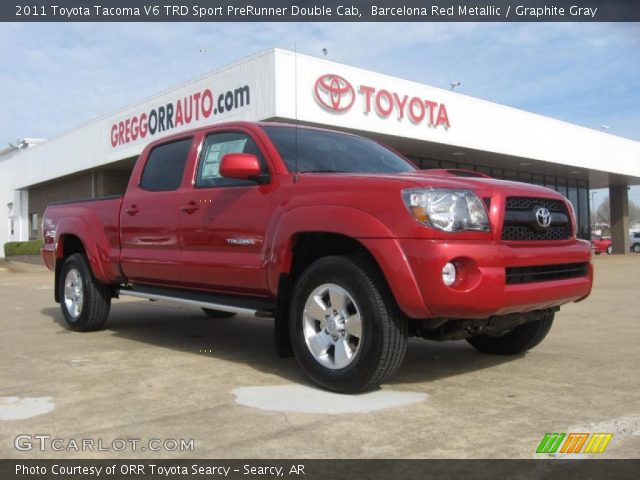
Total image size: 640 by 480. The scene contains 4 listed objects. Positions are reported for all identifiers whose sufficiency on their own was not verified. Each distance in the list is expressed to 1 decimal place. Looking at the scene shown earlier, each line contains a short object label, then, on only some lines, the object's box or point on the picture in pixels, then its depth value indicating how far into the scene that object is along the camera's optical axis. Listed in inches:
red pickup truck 150.0
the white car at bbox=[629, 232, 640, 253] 1774.1
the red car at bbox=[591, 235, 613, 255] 1474.9
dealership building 621.3
